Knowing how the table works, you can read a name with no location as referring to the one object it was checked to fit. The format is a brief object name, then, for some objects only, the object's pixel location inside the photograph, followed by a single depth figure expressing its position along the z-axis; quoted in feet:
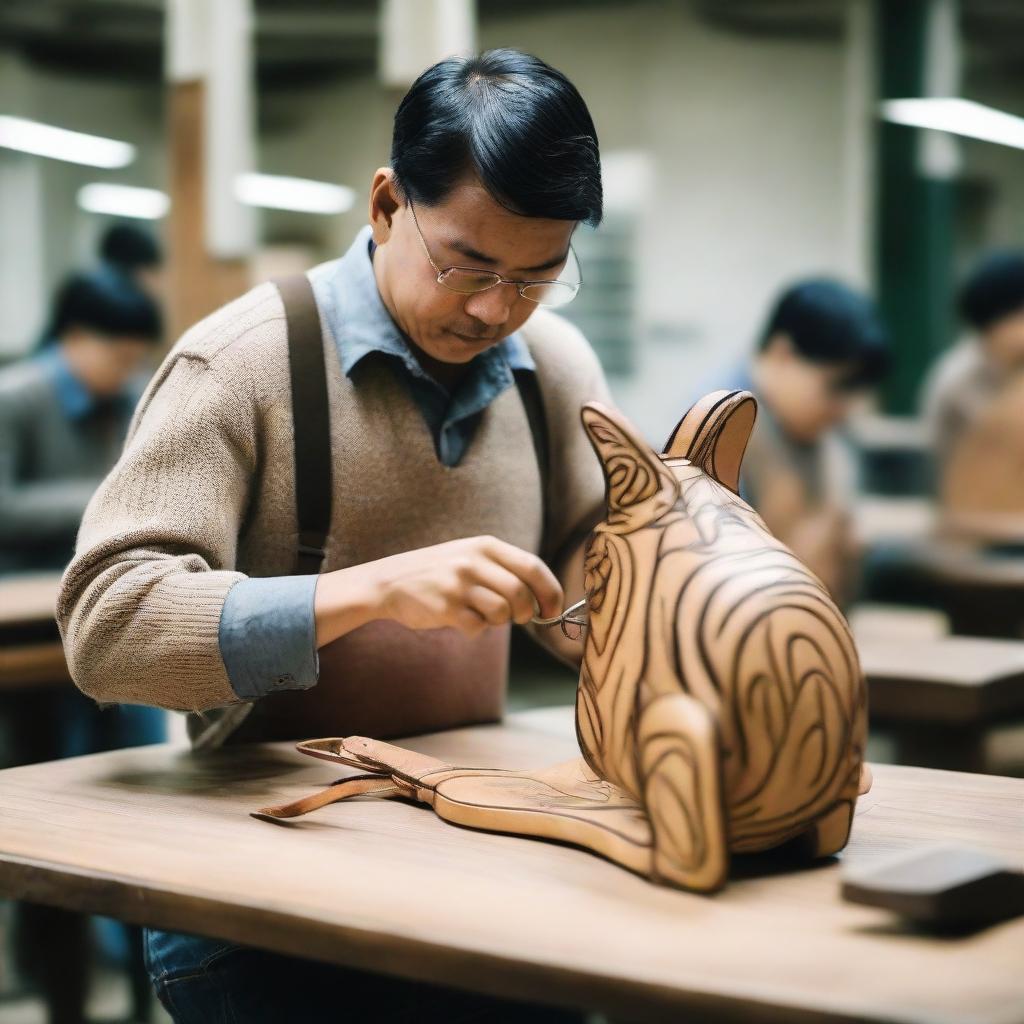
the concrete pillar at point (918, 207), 18.99
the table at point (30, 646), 9.36
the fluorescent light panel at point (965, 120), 19.07
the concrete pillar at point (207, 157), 11.50
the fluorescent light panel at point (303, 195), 24.94
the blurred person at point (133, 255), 13.05
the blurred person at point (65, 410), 11.33
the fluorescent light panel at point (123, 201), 23.84
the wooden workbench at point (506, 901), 3.02
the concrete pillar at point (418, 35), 11.28
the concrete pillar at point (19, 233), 23.12
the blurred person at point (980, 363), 13.57
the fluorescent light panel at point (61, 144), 23.41
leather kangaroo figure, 3.59
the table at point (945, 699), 8.77
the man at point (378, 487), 4.55
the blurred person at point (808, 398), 10.73
